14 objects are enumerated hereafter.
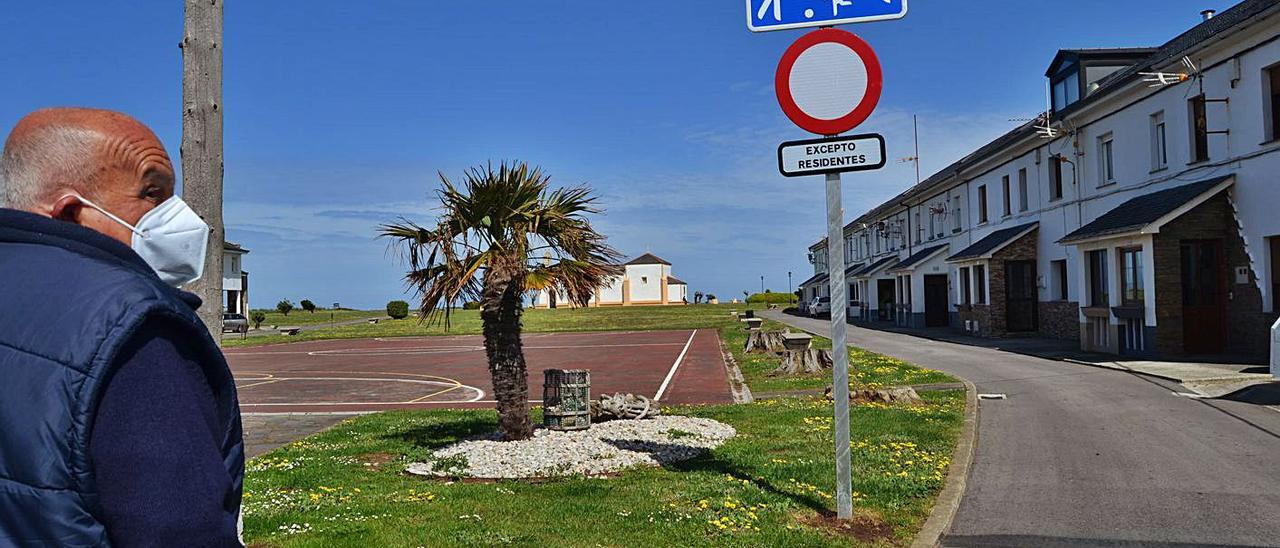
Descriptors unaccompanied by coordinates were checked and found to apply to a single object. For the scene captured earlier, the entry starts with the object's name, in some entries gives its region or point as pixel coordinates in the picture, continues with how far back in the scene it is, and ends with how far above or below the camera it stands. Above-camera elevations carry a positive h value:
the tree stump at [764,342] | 27.17 -1.19
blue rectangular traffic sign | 6.02 +2.00
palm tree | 9.25 +0.50
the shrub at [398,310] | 75.82 +0.12
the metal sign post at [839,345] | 5.94 -0.28
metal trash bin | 10.08 -1.07
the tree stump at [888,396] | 12.97 -1.40
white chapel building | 101.81 +2.37
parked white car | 63.97 -0.26
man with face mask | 1.52 -0.15
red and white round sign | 6.09 +1.53
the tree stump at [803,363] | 19.11 -1.29
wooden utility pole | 4.56 +0.94
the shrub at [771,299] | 110.62 +0.71
